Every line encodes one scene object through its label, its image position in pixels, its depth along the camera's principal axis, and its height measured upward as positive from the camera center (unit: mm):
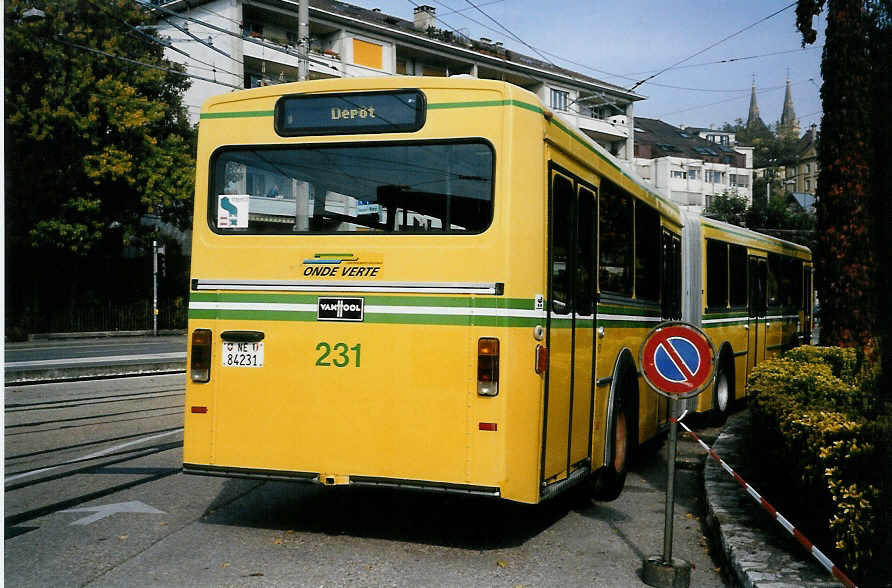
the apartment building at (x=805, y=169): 123188 +20724
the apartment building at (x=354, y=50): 44906 +14586
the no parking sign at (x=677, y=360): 5969 -339
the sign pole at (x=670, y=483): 5801 -1121
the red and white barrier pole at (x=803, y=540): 4758 -1345
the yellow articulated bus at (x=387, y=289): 6027 +102
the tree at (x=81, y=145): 33750 +6011
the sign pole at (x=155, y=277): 36625 +895
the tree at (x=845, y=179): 15000 +2175
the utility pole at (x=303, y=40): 20406 +5955
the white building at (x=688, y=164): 90250 +14645
